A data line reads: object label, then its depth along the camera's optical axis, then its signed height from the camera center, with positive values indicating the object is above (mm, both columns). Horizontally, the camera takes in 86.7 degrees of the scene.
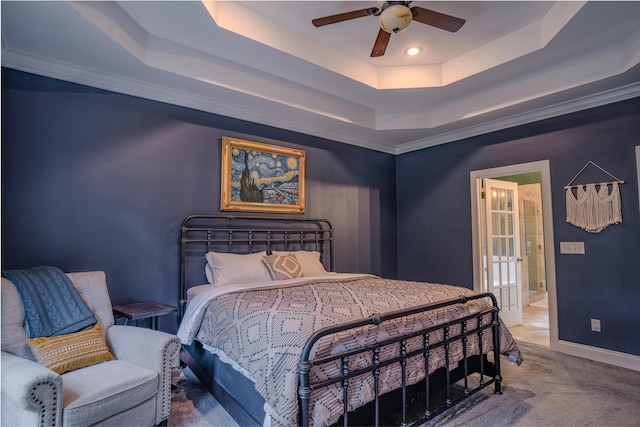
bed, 1617 -633
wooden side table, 2489 -608
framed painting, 3621 +608
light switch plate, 3438 -193
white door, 4359 -255
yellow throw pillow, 1866 -682
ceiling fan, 2201 +1449
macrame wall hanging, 3227 +239
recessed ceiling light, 3260 +1747
